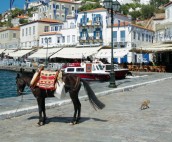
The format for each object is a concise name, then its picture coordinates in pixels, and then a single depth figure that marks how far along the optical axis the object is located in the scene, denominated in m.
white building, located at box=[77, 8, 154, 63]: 53.66
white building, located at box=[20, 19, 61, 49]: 71.00
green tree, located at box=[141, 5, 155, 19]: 115.75
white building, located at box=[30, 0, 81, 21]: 96.88
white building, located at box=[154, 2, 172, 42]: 42.42
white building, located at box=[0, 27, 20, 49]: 80.50
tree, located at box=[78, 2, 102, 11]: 117.34
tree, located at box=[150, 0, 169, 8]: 132.88
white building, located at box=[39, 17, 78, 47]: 60.30
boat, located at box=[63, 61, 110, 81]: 30.04
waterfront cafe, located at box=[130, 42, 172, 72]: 32.88
